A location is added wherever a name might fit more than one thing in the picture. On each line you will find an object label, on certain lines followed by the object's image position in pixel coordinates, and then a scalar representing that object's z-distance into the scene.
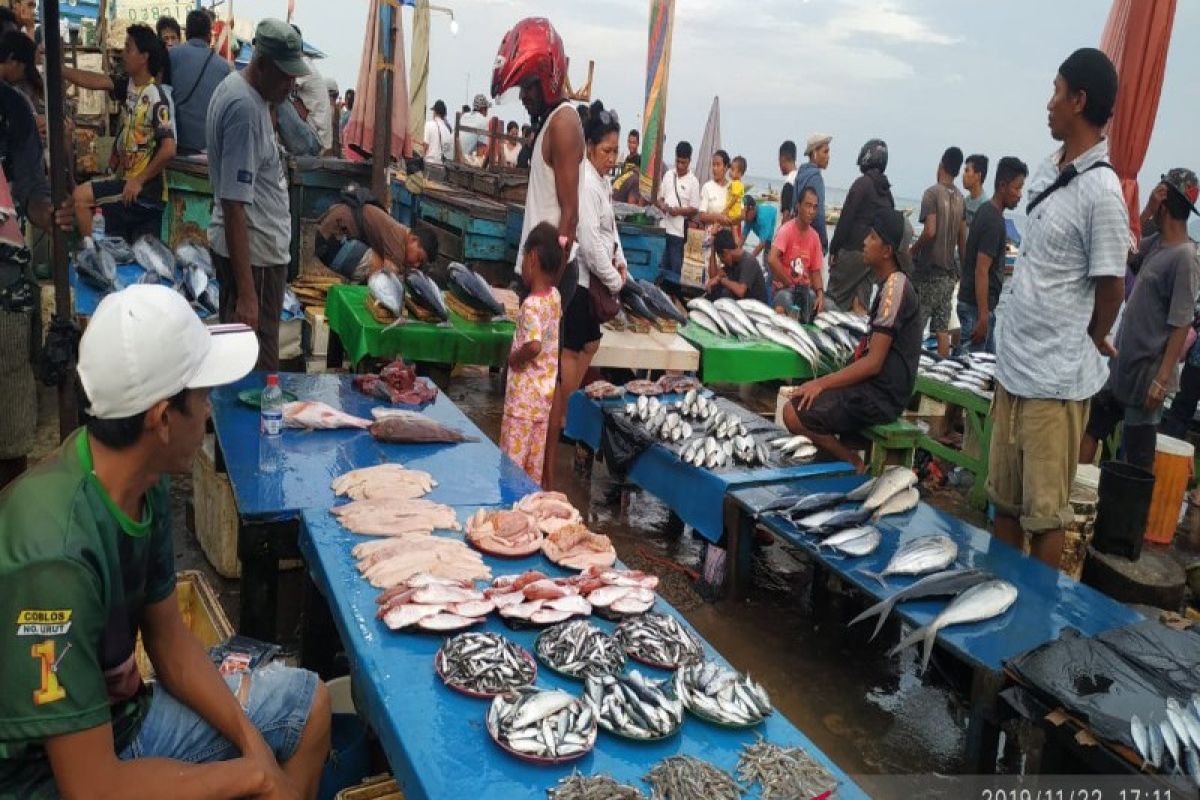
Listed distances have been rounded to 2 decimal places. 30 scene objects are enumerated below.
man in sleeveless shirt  5.64
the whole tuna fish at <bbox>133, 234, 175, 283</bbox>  7.36
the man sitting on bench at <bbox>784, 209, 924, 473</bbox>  5.74
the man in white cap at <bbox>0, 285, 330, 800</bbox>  1.83
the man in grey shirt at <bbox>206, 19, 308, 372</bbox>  5.00
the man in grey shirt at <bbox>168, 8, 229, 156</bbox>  7.75
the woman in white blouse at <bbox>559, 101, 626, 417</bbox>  6.16
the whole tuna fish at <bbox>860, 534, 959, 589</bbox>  4.23
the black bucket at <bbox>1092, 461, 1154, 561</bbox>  5.50
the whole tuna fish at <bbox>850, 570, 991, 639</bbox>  3.98
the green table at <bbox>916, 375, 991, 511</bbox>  6.95
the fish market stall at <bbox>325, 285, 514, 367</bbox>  6.29
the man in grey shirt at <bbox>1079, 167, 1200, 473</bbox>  6.22
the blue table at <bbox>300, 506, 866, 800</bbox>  2.23
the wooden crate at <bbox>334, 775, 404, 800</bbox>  2.59
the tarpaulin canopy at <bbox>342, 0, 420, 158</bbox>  10.25
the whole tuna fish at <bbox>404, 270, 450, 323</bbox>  6.57
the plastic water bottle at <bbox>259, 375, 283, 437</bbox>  4.43
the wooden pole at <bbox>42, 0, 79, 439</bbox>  4.32
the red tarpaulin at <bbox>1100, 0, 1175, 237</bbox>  6.44
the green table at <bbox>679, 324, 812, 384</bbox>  7.54
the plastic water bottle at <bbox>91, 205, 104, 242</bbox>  9.03
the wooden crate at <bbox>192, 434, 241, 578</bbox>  4.64
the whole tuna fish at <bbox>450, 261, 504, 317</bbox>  6.76
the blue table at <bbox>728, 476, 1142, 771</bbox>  3.60
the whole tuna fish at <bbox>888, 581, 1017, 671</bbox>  3.77
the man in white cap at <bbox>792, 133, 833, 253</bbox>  10.34
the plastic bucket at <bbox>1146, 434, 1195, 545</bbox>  6.75
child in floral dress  5.30
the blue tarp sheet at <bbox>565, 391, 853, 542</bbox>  5.25
